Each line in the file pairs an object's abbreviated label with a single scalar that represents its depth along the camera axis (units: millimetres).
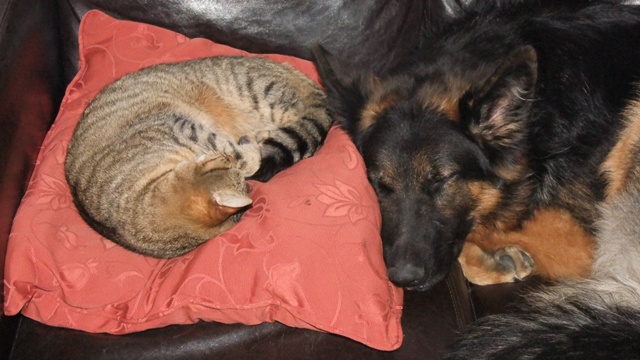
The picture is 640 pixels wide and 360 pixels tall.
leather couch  2043
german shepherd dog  2207
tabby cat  2314
